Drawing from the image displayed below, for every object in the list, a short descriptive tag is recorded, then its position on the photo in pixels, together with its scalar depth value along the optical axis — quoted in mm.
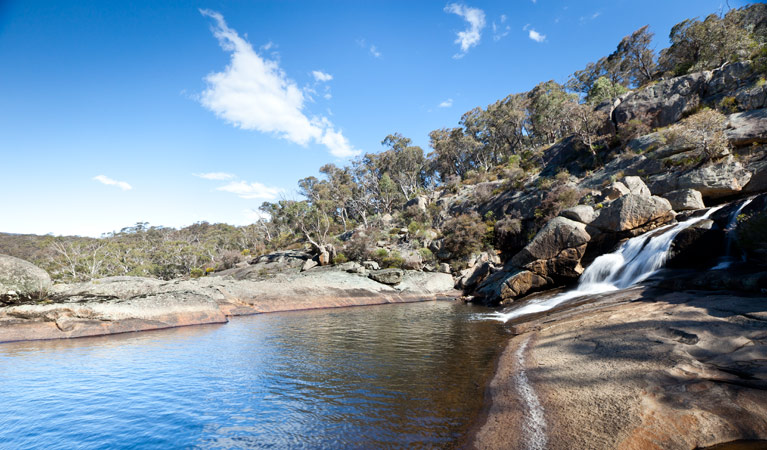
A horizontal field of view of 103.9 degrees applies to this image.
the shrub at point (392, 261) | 42406
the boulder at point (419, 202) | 62203
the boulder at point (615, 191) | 25125
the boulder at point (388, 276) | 36606
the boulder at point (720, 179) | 19781
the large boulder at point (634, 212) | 20344
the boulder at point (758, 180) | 18609
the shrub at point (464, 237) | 40812
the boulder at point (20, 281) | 19859
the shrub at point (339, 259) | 43659
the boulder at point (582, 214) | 23156
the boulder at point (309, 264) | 42297
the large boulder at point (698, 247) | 14055
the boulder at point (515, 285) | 23719
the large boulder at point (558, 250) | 22281
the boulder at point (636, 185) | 22719
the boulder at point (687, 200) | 20641
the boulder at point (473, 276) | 34469
